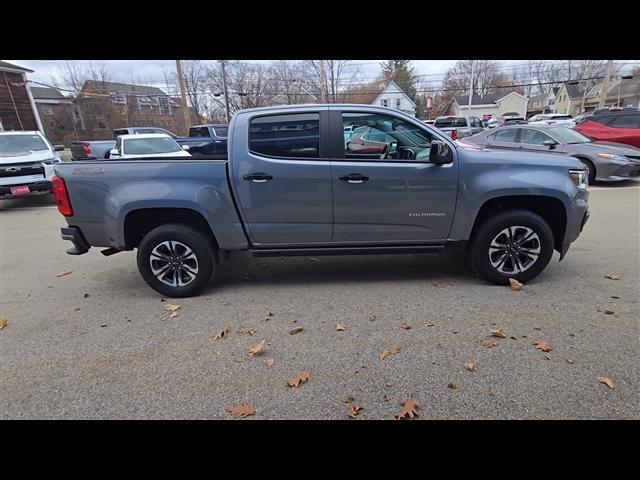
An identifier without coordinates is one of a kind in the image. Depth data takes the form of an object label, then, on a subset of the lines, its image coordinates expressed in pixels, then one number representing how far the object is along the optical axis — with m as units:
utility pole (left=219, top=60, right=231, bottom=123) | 30.03
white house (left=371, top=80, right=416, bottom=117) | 51.84
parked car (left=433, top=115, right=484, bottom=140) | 22.11
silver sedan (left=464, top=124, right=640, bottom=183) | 9.08
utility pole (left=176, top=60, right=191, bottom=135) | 20.00
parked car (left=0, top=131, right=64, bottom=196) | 8.67
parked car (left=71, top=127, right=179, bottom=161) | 14.20
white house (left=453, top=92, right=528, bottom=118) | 55.16
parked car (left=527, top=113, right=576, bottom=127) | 24.72
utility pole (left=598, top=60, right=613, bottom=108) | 26.01
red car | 11.23
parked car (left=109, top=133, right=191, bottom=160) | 10.55
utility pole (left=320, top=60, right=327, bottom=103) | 25.41
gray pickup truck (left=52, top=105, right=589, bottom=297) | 3.70
